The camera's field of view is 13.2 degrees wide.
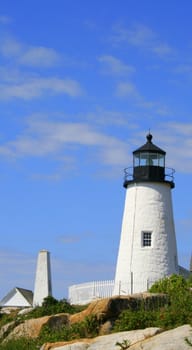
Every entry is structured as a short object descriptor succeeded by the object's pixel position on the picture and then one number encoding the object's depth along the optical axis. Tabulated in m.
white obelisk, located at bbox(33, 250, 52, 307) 43.22
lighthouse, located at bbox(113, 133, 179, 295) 39.41
